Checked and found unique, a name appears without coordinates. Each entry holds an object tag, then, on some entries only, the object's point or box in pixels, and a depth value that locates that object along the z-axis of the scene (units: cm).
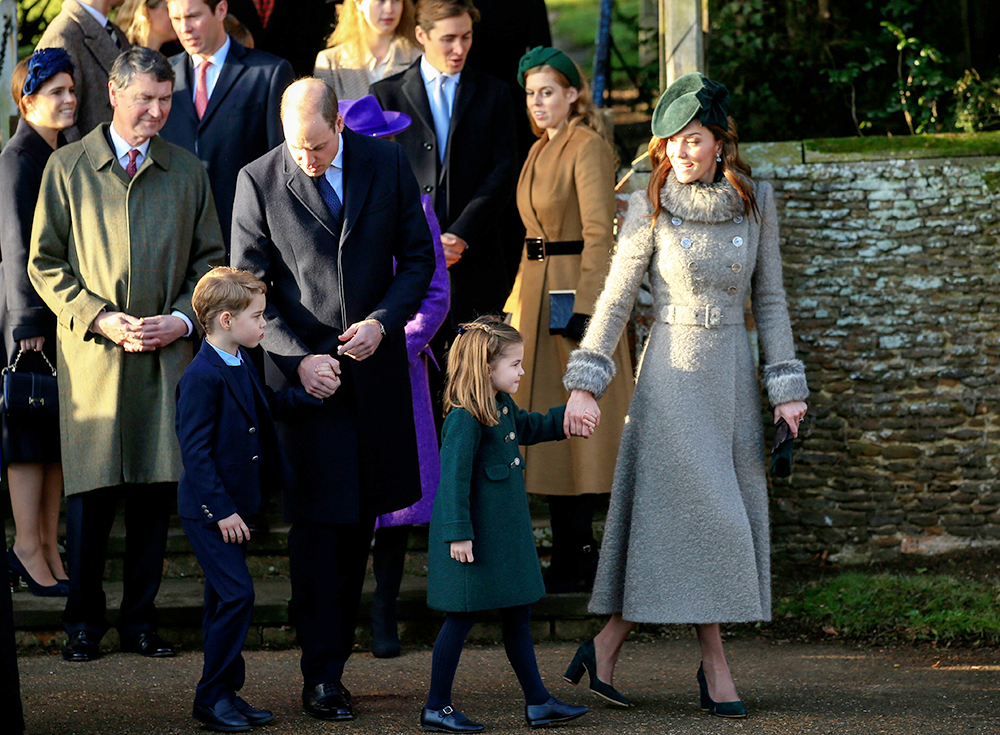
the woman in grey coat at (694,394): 816
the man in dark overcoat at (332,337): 803
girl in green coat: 762
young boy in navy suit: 769
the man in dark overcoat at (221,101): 1077
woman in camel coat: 1065
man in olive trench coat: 933
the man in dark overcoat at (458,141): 1094
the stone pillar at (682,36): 1327
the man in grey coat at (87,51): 1072
